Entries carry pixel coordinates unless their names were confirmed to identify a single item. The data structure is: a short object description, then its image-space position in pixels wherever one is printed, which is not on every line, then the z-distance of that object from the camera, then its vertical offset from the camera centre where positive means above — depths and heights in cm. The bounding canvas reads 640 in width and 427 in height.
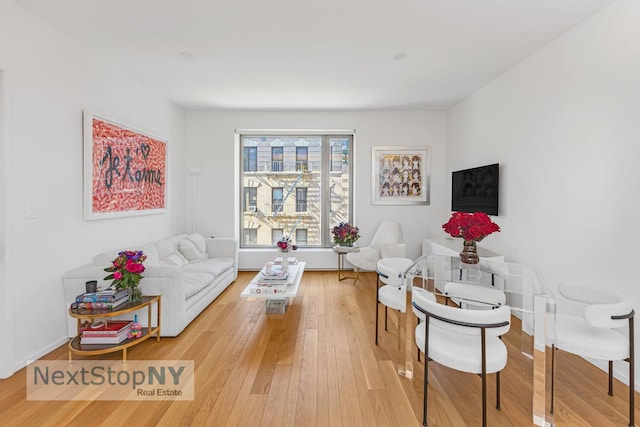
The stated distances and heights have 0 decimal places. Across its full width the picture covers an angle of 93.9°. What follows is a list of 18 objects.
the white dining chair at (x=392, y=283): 230 -59
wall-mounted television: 373 +33
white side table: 479 -61
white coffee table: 316 -87
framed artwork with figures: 532 +65
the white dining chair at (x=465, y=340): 160 -78
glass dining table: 176 -60
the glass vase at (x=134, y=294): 263 -75
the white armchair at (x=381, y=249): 460 -58
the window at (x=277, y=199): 572 +24
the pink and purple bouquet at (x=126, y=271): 255 -52
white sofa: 278 -72
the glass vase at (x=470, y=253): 242 -32
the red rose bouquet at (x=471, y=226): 228 -10
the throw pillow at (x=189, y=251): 431 -58
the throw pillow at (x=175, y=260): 383 -65
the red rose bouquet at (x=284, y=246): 377 -44
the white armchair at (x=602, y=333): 173 -77
